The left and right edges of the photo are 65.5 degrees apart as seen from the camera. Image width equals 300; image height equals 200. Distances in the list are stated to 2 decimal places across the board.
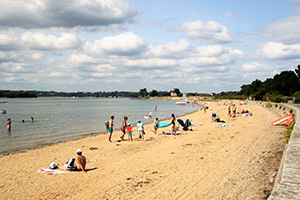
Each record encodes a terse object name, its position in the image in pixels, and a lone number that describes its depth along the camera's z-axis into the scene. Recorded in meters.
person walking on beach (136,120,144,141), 16.58
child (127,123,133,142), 16.55
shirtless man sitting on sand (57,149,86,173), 9.70
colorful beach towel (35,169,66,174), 9.69
